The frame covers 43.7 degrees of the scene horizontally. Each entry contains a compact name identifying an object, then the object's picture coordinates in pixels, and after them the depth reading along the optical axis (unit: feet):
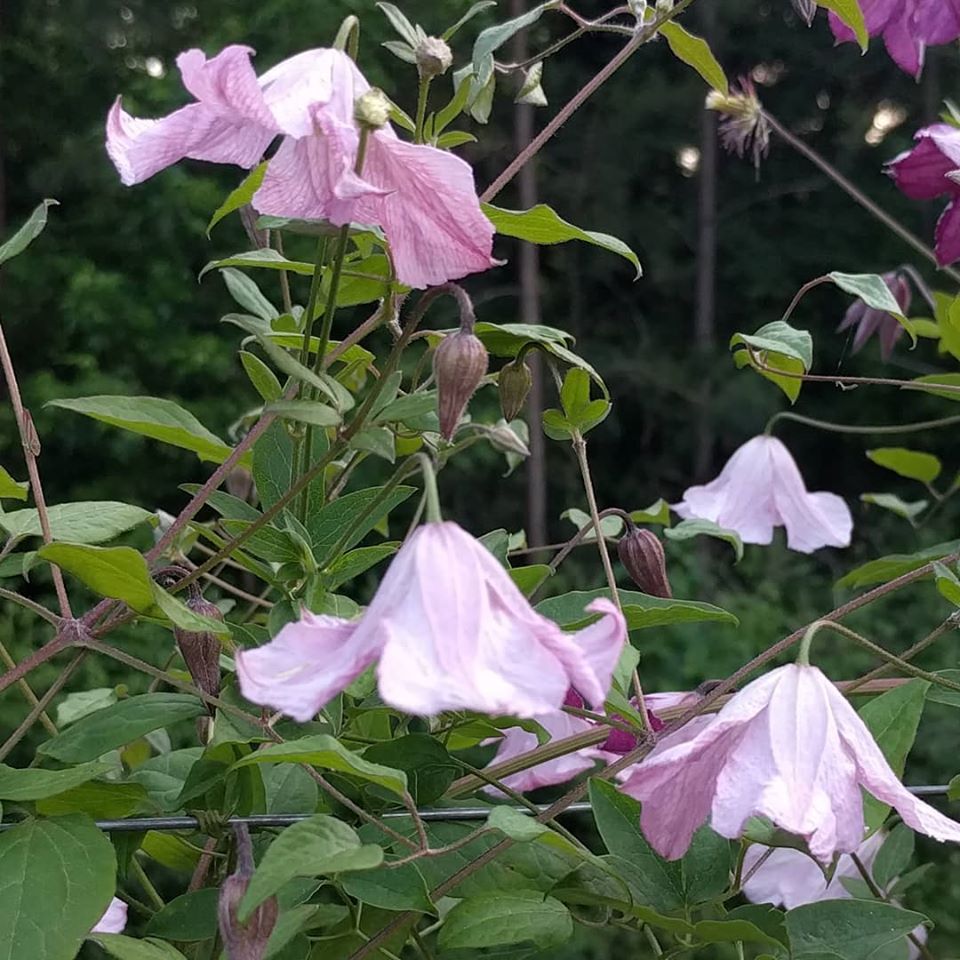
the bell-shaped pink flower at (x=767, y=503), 2.83
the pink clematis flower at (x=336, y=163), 1.18
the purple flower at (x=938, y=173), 1.86
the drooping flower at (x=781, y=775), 1.23
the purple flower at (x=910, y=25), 1.98
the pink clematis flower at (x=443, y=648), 1.00
